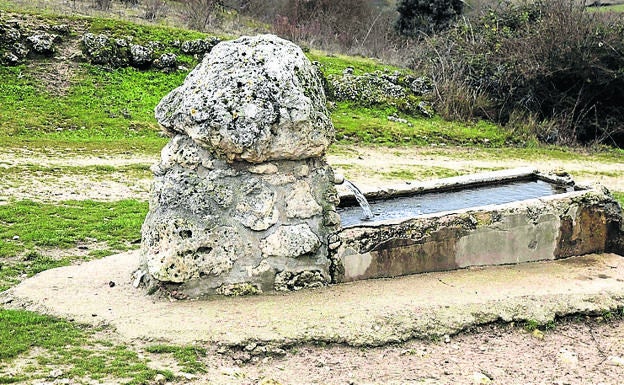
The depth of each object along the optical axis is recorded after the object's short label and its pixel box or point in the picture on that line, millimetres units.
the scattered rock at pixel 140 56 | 17172
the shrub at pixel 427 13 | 26453
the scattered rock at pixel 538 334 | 5098
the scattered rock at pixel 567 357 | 4758
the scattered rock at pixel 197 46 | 18266
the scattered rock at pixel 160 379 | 4043
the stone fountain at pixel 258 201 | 5285
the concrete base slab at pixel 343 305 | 4794
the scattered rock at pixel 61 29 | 17266
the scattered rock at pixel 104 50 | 16906
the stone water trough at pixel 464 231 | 5738
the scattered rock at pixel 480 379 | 4390
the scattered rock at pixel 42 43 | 16453
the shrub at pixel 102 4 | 21594
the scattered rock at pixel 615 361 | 4742
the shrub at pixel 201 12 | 21469
